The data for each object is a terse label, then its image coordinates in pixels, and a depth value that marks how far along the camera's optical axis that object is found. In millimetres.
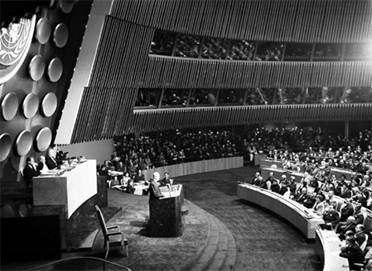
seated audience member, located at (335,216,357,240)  10102
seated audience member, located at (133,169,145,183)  17016
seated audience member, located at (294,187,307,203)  13827
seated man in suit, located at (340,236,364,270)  8441
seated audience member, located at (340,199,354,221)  11266
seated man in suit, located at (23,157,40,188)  9609
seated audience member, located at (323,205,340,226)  11266
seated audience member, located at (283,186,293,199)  14841
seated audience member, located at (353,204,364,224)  10133
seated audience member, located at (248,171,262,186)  16844
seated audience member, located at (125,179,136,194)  15430
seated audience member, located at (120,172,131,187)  16211
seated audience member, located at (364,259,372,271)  7943
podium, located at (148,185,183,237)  10172
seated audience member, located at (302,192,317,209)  12984
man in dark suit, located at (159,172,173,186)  14245
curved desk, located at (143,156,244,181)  21297
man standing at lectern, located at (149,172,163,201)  10164
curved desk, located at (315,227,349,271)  8251
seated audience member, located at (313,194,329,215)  12364
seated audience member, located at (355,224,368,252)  8945
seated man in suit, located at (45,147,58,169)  10273
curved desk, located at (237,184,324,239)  11797
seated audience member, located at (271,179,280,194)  15505
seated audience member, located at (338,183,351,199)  13727
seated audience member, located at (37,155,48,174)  9706
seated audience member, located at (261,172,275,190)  16125
